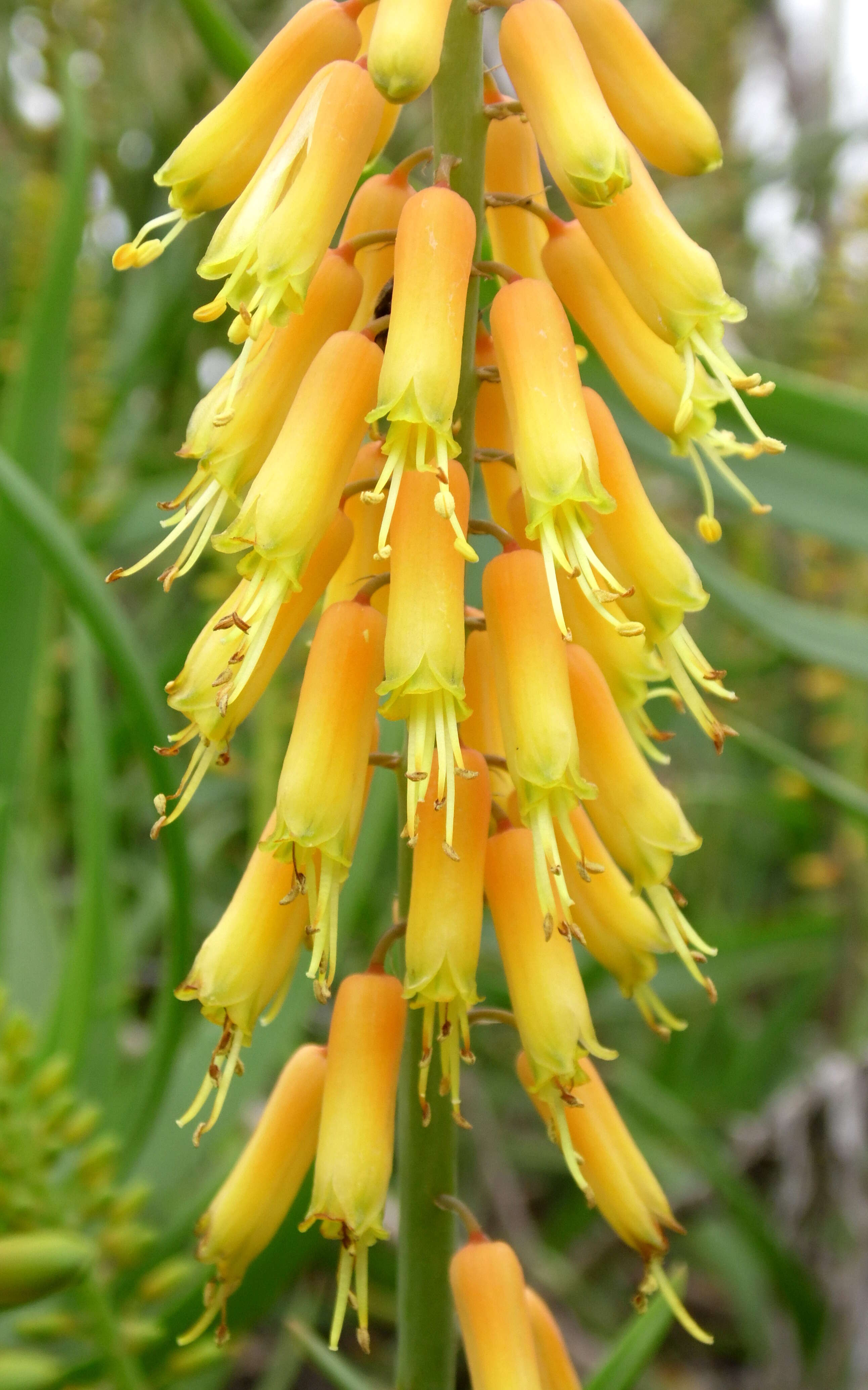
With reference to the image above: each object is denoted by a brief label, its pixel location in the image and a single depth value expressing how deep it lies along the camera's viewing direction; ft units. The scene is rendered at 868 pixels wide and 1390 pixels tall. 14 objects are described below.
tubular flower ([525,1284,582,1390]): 1.23
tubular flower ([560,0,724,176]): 1.16
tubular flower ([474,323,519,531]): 1.22
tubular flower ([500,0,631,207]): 1.12
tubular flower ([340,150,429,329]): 1.21
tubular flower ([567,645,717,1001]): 1.18
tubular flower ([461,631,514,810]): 1.21
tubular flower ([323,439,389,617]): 1.23
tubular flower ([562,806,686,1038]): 1.20
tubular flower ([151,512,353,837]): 1.16
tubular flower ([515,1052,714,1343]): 1.20
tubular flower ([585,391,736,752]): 1.17
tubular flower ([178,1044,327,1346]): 1.20
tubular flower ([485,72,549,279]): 1.23
